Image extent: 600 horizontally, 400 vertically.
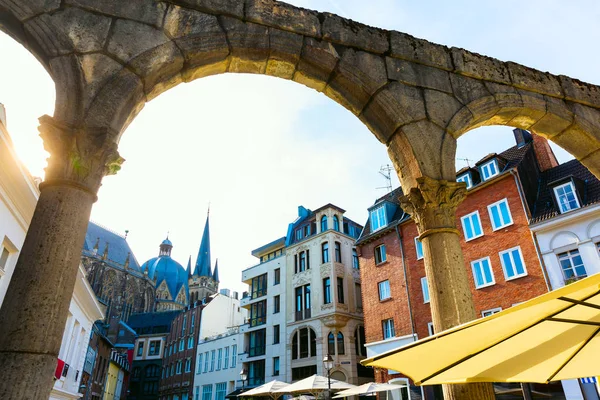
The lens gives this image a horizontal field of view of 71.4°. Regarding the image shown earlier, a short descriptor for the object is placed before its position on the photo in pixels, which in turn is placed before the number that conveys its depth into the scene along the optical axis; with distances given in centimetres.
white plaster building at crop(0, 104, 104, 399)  707
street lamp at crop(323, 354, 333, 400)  1458
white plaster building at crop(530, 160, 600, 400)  1402
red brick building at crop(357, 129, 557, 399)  1630
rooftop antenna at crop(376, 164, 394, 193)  2544
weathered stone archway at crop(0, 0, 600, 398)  340
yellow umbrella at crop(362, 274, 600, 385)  293
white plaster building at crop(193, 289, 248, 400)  3472
